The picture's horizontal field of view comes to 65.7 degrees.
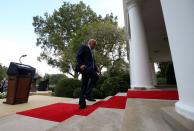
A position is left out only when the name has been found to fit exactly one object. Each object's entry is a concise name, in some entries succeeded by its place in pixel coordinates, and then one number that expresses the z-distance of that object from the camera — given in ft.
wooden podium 14.16
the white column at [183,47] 3.53
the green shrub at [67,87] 28.53
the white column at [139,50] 13.92
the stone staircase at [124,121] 3.99
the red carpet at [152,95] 9.51
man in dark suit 9.20
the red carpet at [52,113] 7.86
